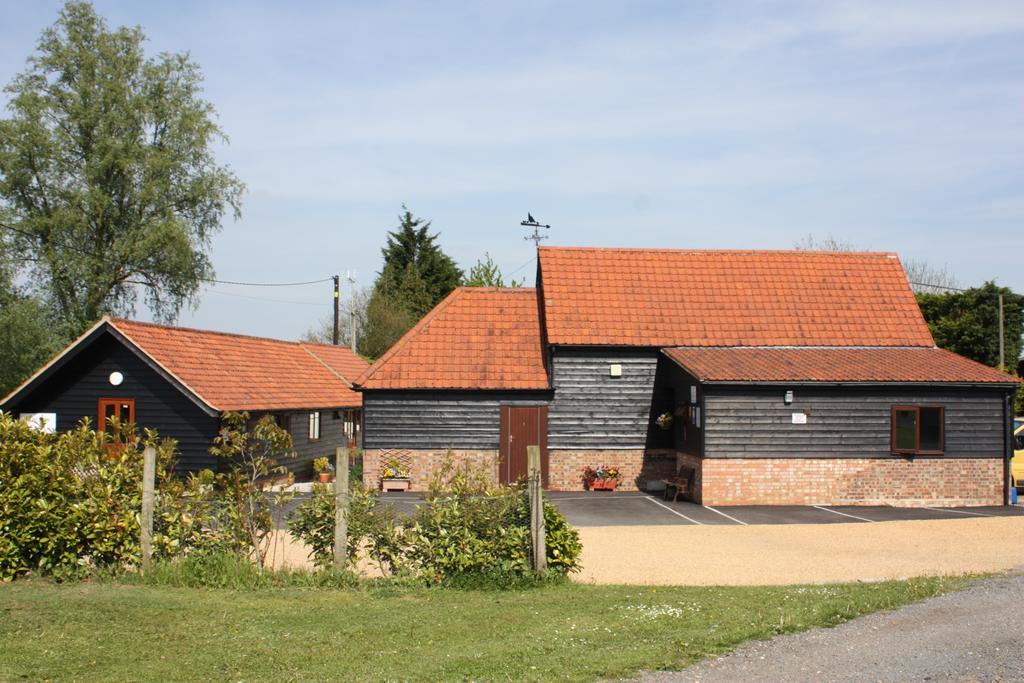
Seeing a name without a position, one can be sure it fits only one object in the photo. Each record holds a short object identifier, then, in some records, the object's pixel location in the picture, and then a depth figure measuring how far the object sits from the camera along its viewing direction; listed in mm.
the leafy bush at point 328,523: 12125
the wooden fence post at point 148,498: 12156
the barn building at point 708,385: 23891
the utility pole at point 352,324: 50406
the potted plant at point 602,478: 26531
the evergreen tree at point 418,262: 60094
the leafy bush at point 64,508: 12227
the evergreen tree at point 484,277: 59750
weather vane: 49406
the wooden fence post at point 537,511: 11961
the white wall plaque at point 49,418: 25228
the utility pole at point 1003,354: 42688
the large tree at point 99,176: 37312
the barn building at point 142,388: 25000
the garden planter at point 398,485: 26297
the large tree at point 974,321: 45250
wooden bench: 24188
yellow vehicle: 25531
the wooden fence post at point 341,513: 11992
